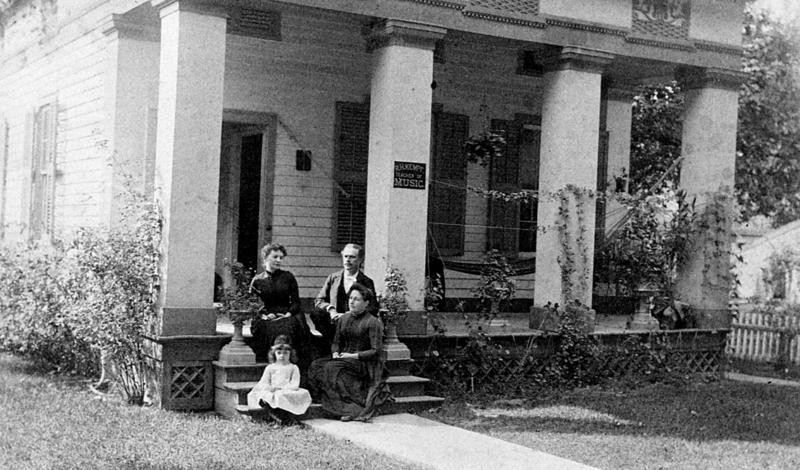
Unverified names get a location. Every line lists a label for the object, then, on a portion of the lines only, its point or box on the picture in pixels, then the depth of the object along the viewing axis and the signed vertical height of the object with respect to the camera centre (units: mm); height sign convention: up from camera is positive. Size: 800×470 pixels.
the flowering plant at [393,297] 10117 -589
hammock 12875 -285
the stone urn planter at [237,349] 9156 -1101
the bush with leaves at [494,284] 11141 -449
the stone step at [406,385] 9727 -1455
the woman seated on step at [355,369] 9078 -1246
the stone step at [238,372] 9188 -1316
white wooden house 9375 +1535
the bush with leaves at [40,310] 11172 -1002
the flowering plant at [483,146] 13422 +1396
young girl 8695 -1385
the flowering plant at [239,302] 9133 -642
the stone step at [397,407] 8805 -1618
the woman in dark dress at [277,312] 9453 -742
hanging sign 10297 +727
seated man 9695 -552
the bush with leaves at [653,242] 12711 +138
